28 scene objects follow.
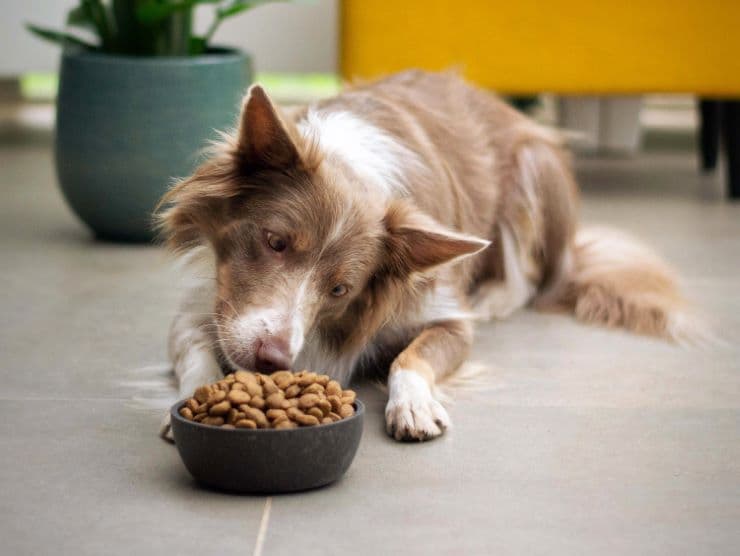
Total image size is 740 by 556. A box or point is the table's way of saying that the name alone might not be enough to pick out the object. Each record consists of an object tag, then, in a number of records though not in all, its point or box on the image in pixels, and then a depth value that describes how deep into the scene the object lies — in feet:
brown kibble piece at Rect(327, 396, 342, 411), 6.57
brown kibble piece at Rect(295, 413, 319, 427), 6.31
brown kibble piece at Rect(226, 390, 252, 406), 6.31
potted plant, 12.87
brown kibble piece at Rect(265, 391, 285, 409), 6.34
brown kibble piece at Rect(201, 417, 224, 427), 6.27
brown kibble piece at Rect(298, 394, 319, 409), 6.41
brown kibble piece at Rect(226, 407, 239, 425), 6.23
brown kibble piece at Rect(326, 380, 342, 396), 6.65
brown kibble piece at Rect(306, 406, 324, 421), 6.39
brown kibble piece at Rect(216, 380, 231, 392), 6.46
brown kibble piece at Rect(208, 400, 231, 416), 6.27
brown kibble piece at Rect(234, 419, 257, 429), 6.18
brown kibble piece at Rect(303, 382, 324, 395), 6.56
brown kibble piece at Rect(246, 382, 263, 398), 6.41
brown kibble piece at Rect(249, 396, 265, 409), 6.33
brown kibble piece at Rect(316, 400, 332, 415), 6.46
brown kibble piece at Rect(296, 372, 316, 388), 6.64
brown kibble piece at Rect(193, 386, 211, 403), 6.42
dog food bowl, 6.18
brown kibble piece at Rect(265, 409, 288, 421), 6.27
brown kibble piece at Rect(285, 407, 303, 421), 6.32
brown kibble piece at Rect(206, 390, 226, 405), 6.33
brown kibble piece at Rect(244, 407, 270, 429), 6.22
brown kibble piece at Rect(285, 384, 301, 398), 6.55
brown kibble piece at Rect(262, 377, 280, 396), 6.47
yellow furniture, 16.22
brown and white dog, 7.59
